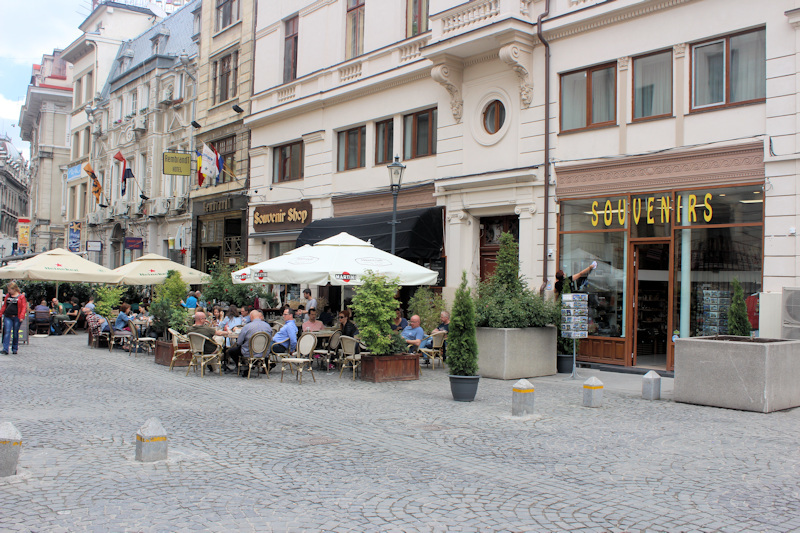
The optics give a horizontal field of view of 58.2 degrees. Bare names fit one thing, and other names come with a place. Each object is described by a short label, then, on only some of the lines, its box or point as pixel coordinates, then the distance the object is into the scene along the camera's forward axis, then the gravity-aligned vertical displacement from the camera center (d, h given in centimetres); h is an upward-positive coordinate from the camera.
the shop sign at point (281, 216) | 2406 +279
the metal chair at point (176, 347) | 1477 -111
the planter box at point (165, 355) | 1556 -136
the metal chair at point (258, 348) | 1365 -101
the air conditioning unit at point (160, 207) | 3347 +408
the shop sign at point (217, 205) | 2827 +361
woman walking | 1728 -55
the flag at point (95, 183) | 3825 +597
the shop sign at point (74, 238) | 4531 +341
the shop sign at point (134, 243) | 3475 +242
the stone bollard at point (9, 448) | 636 -141
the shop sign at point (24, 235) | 5927 +457
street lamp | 1670 +291
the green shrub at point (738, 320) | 1231 -21
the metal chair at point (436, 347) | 1556 -103
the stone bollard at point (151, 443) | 702 -147
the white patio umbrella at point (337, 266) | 1484 +68
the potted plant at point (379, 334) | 1320 -65
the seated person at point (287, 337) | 1426 -81
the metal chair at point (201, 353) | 1394 -116
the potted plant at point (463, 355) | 1080 -83
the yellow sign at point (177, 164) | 2873 +525
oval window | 1789 +466
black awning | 1866 +182
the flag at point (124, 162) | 3494 +657
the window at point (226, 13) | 2910 +1162
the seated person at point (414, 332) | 1553 -71
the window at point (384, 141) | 2136 +473
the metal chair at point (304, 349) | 1352 -100
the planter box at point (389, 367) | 1327 -128
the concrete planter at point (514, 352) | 1356 -96
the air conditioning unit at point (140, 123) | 3609 +859
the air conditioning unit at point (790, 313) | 1211 -7
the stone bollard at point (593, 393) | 1046 -130
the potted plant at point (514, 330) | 1361 -54
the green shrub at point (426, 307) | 1698 -17
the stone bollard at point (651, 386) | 1116 -125
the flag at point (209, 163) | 2673 +491
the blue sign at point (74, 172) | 4796 +802
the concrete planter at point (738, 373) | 991 -94
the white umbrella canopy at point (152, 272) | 2402 +74
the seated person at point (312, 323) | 1596 -58
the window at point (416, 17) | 2002 +794
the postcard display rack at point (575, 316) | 1387 -24
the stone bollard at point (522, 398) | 956 -128
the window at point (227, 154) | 2845 +567
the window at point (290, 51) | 2530 +870
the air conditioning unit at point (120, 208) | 3806 +456
